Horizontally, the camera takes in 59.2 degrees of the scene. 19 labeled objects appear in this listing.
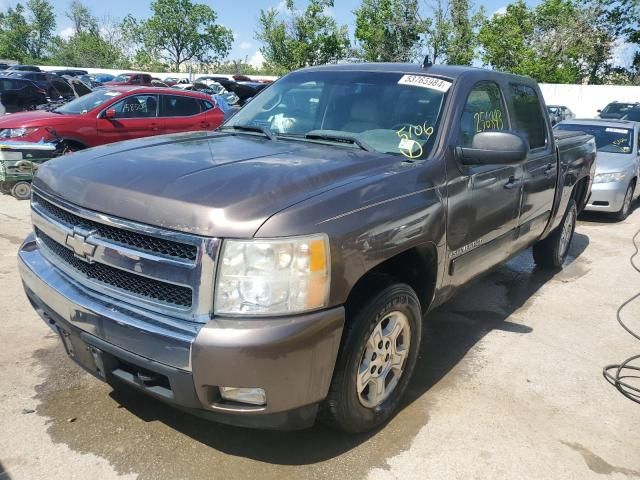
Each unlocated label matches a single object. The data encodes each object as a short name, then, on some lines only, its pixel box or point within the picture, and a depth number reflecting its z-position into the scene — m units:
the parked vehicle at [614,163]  8.64
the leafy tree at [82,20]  75.50
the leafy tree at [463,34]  35.31
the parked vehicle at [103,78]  30.75
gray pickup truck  2.21
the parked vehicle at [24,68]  30.77
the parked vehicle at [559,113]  22.15
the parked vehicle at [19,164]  7.73
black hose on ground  3.55
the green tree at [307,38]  40.19
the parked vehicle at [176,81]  32.75
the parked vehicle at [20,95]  15.52
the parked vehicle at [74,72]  31.70
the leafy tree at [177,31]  66.75
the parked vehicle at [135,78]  28.06
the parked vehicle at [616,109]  17.96
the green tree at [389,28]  36.22
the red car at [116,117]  9.23
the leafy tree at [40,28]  71.88
